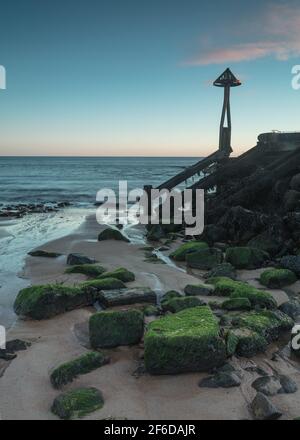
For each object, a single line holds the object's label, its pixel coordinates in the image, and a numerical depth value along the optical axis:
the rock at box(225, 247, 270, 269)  10.49
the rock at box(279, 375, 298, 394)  5.03
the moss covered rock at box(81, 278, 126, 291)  8.26
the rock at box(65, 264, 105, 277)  9.75
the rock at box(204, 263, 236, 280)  9.71
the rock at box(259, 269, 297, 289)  9.00
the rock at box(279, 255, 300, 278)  9.65
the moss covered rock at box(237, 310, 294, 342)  6.21
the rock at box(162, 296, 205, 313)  7.21
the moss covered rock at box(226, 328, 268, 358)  5.72
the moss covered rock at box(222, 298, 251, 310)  7.30
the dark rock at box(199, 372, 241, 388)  5.05
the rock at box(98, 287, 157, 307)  7.64
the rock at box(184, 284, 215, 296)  8.28
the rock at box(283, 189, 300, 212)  13.21
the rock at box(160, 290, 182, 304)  7.91
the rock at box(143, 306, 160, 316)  7.18
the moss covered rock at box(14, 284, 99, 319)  7.21
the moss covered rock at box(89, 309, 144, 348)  6.06
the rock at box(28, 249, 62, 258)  12.09
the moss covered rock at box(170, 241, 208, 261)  11.55
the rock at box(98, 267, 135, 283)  9.05
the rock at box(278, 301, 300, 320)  7.24
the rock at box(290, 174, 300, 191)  14.28
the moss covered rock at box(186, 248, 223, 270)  10.78
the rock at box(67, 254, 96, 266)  10.81
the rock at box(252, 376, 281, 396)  5.00
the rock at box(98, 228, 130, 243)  14.48
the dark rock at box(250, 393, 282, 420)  4.49
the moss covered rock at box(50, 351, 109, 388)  5.19
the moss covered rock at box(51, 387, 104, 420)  4.57
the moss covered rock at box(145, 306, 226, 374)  5.24
